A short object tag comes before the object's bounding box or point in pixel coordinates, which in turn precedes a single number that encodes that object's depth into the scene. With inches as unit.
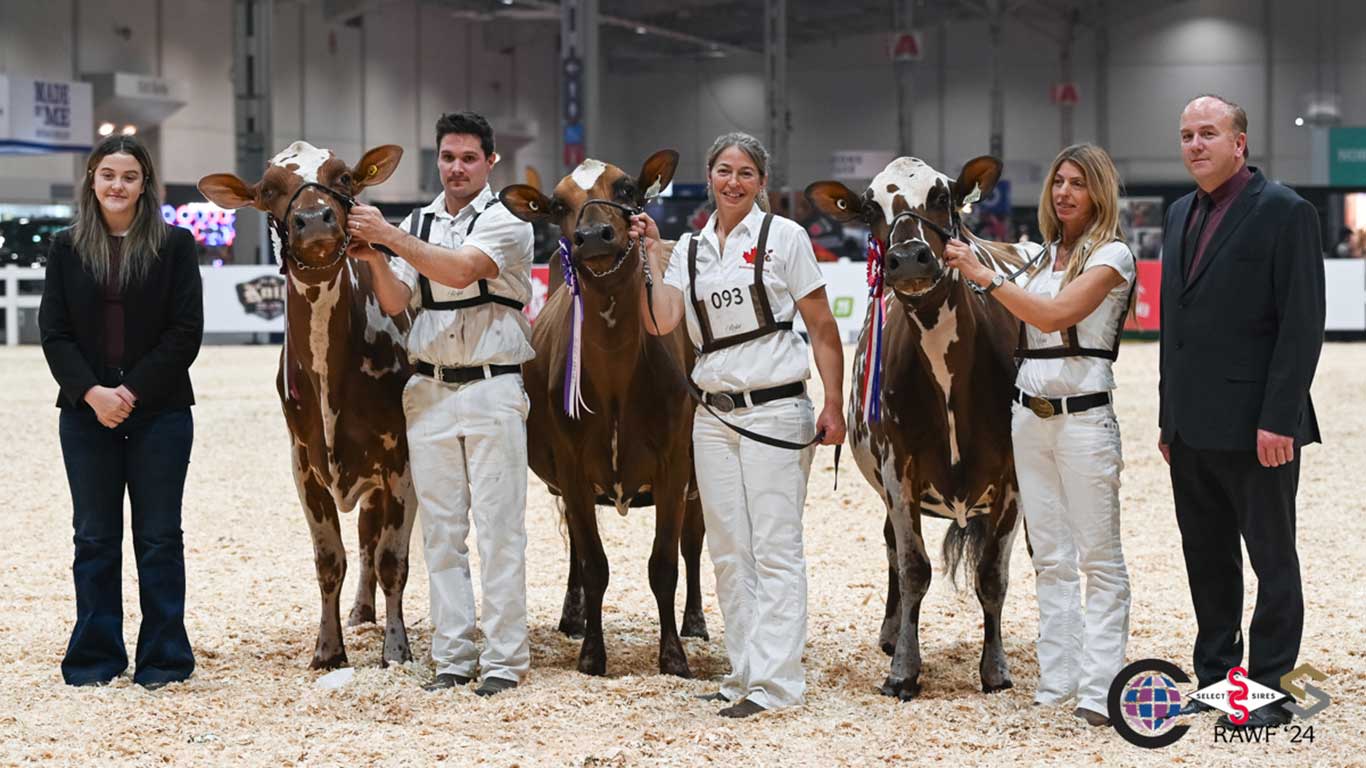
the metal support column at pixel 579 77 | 963.3
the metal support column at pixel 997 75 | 1480.1
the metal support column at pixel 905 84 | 1310.3
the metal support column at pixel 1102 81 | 1556.3
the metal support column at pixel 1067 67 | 1546.5
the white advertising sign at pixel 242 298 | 860.6
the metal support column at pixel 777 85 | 1284.4
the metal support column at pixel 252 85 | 922.1
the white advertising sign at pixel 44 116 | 972.6
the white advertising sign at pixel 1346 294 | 850.8
